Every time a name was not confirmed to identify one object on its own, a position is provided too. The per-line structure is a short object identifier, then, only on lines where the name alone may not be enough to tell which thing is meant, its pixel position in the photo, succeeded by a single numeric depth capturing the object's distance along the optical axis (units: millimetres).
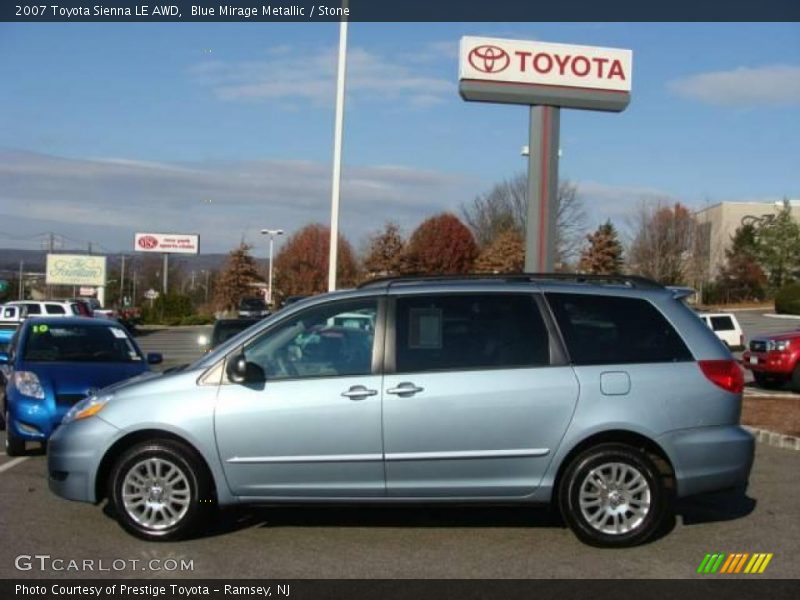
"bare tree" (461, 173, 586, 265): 54344
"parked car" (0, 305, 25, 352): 25862
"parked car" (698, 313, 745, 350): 30781
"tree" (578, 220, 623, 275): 47094
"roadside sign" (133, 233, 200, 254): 86938
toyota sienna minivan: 6277
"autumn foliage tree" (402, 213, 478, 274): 52531
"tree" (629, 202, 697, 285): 52938
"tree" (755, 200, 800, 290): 64000
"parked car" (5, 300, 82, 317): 34594
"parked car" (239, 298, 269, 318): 45828
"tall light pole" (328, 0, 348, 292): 19297
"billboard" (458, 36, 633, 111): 22641
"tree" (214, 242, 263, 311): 63438
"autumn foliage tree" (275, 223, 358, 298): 58119
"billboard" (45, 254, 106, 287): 61250
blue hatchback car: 9516
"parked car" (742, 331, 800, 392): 18172
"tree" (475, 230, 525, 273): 48750
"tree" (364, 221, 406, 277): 50250
